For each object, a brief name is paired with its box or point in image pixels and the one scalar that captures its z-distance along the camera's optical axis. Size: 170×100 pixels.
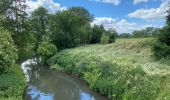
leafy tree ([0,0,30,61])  14.53
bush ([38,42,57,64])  20.13
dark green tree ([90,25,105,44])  25.77
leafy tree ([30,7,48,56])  28.13
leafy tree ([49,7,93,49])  21.50
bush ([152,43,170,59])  9.95
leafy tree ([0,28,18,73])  9.29
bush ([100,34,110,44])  22.83
